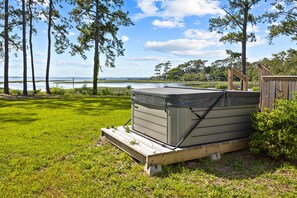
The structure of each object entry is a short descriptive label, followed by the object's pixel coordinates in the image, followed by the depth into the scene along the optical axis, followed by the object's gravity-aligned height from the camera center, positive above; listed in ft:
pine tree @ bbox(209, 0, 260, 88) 37.17 +10.64
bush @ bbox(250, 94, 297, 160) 9.87 -1.83
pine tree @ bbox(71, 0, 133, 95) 43.39 +11.71
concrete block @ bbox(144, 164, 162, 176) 9.16 -3.14
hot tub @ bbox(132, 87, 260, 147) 10.22 -1.25
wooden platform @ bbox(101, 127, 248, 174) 9.52 -2.65
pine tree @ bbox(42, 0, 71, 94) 43.78 +11.06
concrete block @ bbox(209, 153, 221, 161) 10.70 -3.05
